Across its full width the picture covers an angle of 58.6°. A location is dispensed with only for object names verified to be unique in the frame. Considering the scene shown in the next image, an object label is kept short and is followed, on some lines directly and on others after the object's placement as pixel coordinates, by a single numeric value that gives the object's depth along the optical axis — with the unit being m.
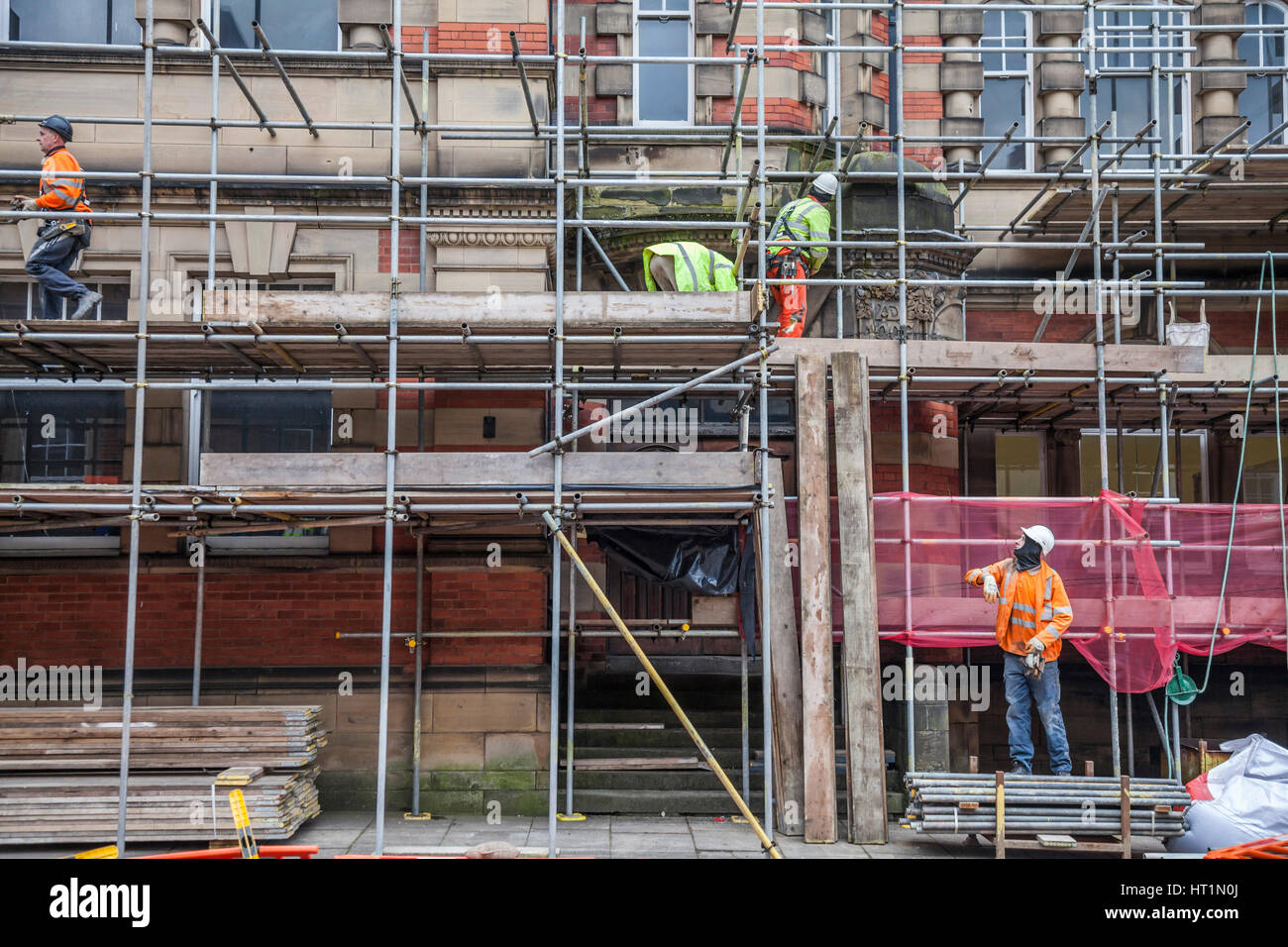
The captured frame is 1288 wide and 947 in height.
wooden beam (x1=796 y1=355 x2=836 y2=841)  9.16
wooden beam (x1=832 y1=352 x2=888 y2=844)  9.19
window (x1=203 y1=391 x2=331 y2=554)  11.19
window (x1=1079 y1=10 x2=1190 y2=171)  13.50
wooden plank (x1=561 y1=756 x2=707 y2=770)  10.28
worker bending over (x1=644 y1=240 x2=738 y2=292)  9.80
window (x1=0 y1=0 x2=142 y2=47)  11.44
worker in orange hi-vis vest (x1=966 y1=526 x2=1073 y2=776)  9.36
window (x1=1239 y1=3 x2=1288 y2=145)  13.85
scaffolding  8.83
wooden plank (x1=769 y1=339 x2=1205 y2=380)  10.13
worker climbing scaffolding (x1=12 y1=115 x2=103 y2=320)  9.53
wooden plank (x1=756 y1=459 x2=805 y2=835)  9.30
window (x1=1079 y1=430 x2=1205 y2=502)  13.62
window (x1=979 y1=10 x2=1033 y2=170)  13.62
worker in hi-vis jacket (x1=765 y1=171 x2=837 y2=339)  10.08
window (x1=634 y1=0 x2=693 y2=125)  12.42
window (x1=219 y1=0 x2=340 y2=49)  11.52
